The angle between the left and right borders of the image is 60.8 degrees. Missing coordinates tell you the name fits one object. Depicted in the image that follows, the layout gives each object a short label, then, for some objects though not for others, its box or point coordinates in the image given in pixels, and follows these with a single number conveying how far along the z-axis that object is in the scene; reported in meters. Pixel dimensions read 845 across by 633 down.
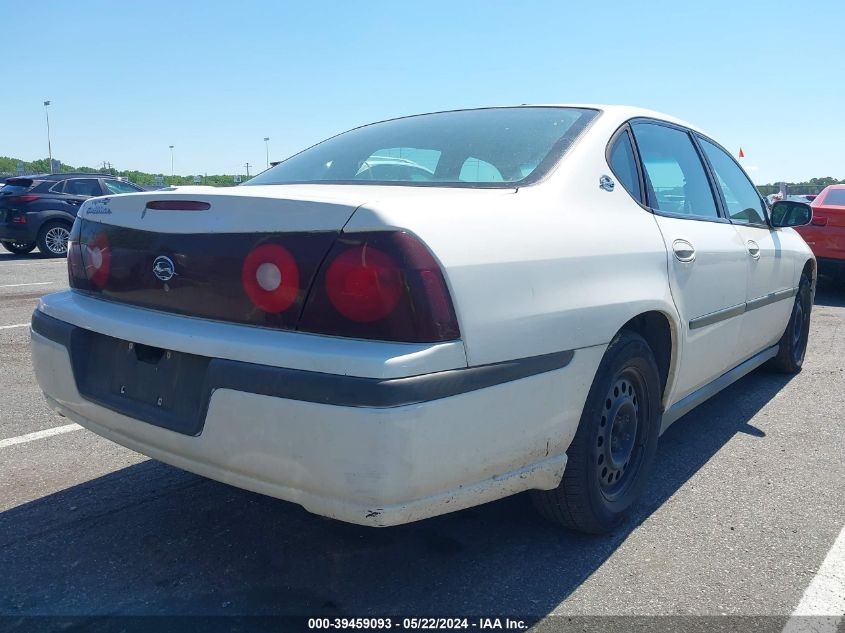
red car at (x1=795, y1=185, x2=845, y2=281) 8.38
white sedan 1.85
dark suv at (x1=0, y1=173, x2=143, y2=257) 13.23
